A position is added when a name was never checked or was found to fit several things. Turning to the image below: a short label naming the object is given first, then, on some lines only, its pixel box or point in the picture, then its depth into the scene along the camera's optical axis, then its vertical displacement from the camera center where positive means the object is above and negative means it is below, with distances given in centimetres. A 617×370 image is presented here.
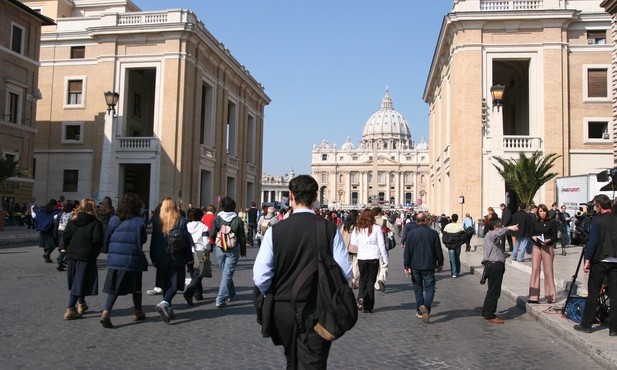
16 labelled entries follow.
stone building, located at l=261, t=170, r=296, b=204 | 15000 +570
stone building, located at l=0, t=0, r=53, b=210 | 2958 +615
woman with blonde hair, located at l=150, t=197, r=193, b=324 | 844 -64
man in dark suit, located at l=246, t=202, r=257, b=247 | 2421 -62
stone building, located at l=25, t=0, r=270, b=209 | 3316 +637
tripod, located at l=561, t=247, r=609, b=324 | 809 -130
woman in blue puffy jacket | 781 -69
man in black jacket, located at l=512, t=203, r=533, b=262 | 1516 -49
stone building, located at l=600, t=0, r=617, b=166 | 2256 +705
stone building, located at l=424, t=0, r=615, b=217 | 3209 +745
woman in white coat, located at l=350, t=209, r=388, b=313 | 970 -77
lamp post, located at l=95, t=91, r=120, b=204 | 3188 +202
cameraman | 744 -62
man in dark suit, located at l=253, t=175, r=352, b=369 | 384 -46
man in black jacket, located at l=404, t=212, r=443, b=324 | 886 -77
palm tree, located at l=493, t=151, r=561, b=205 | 2305 +154
